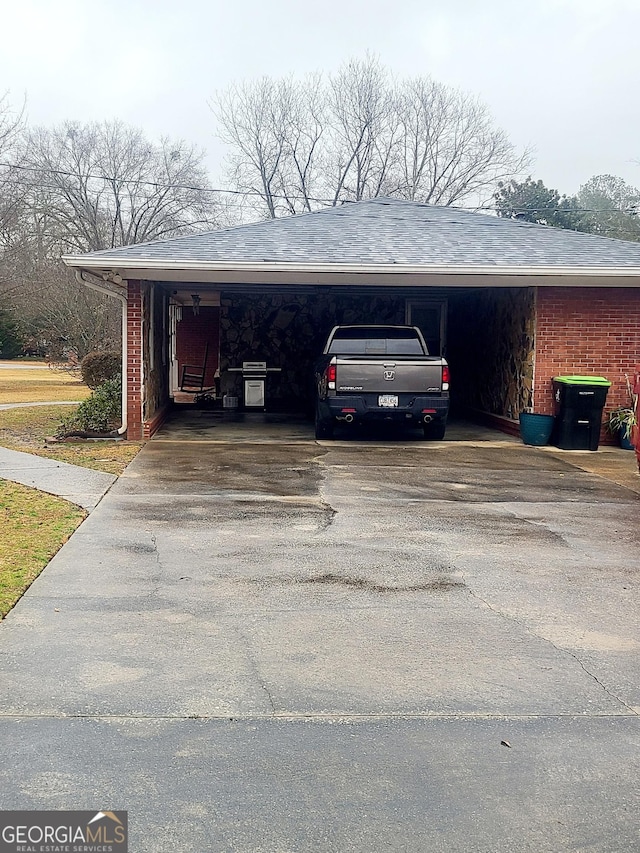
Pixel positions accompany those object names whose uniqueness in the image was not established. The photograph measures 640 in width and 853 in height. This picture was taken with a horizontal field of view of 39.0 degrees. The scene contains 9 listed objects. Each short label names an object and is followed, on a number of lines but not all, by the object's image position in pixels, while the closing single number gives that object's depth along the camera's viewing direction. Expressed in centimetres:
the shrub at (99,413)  1439
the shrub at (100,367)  1853
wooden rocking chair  2394
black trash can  1362
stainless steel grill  1983
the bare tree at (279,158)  4475
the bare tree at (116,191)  3869
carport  1338
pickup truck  1318
